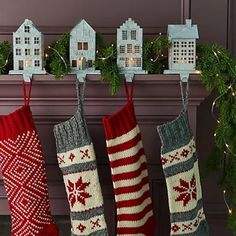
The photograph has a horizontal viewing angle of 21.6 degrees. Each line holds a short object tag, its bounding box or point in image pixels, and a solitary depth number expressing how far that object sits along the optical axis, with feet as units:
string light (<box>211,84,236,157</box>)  6.72
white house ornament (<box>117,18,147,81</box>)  6.64
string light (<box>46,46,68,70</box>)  6.56
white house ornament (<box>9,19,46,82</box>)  6.57
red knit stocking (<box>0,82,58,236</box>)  6.50
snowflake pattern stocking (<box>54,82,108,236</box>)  6.47
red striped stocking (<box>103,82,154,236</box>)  6.48
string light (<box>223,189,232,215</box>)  7.01
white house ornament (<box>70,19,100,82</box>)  6.61
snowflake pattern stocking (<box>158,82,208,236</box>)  6.47
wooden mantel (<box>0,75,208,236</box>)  6.71
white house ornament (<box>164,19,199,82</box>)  6.64
